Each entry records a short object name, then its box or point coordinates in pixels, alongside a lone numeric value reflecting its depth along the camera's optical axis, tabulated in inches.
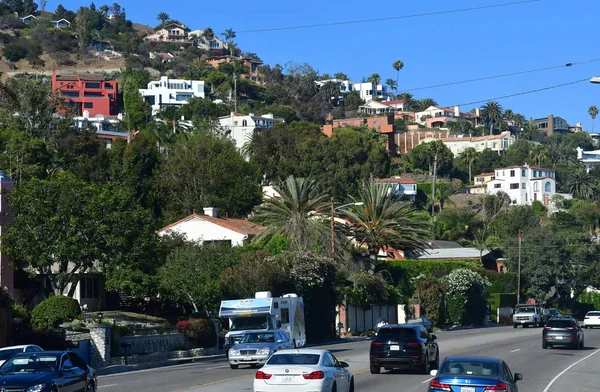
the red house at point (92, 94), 7086.6
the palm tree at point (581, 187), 6963.6
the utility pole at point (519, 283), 3671.3
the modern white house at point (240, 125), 6250.0
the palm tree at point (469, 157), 7386.3
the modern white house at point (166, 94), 7755.9
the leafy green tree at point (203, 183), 3789.4
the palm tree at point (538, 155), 7617.6
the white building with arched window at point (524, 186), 6673.2
